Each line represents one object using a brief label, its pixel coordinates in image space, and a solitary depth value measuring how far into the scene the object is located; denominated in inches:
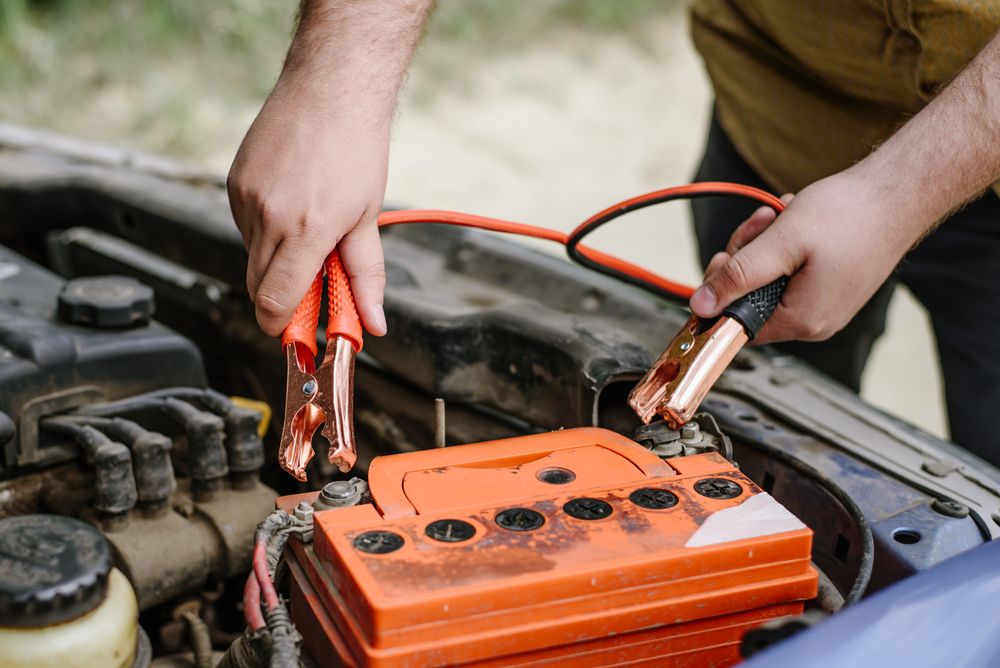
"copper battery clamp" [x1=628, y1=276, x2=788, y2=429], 37.0
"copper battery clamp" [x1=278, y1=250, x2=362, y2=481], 35.7
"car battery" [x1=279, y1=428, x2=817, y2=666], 28.3
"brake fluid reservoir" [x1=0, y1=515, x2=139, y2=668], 29.8
